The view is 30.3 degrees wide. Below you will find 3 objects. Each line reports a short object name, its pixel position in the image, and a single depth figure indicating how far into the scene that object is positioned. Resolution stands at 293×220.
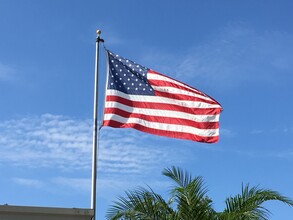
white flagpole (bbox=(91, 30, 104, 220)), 12.64
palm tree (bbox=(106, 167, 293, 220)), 12.85
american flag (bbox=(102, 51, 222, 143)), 13.92
